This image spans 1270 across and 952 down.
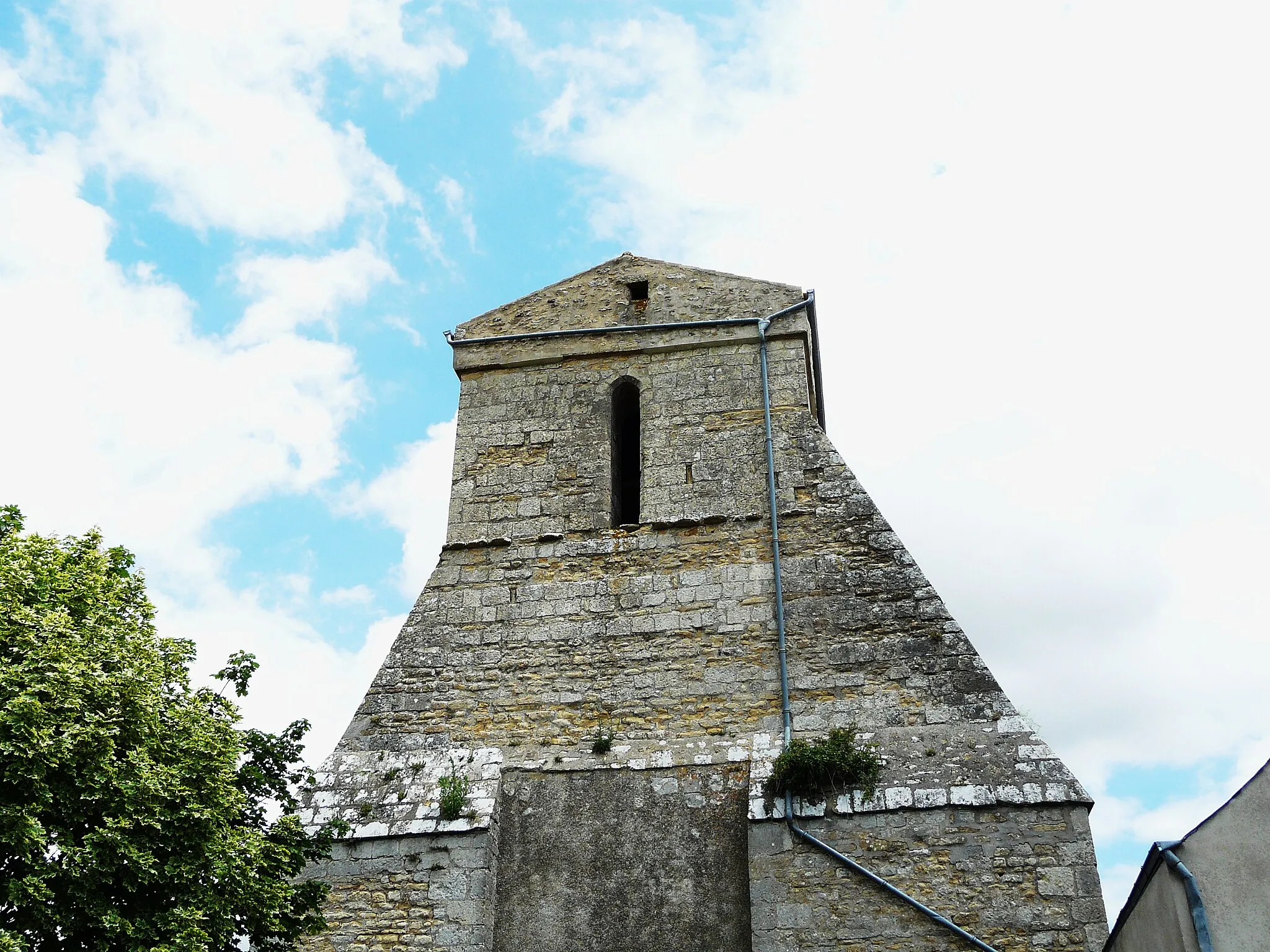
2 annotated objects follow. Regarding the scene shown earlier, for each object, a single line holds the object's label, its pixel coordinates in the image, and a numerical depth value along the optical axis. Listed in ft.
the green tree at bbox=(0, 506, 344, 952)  21.98
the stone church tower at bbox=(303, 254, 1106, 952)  27.40
